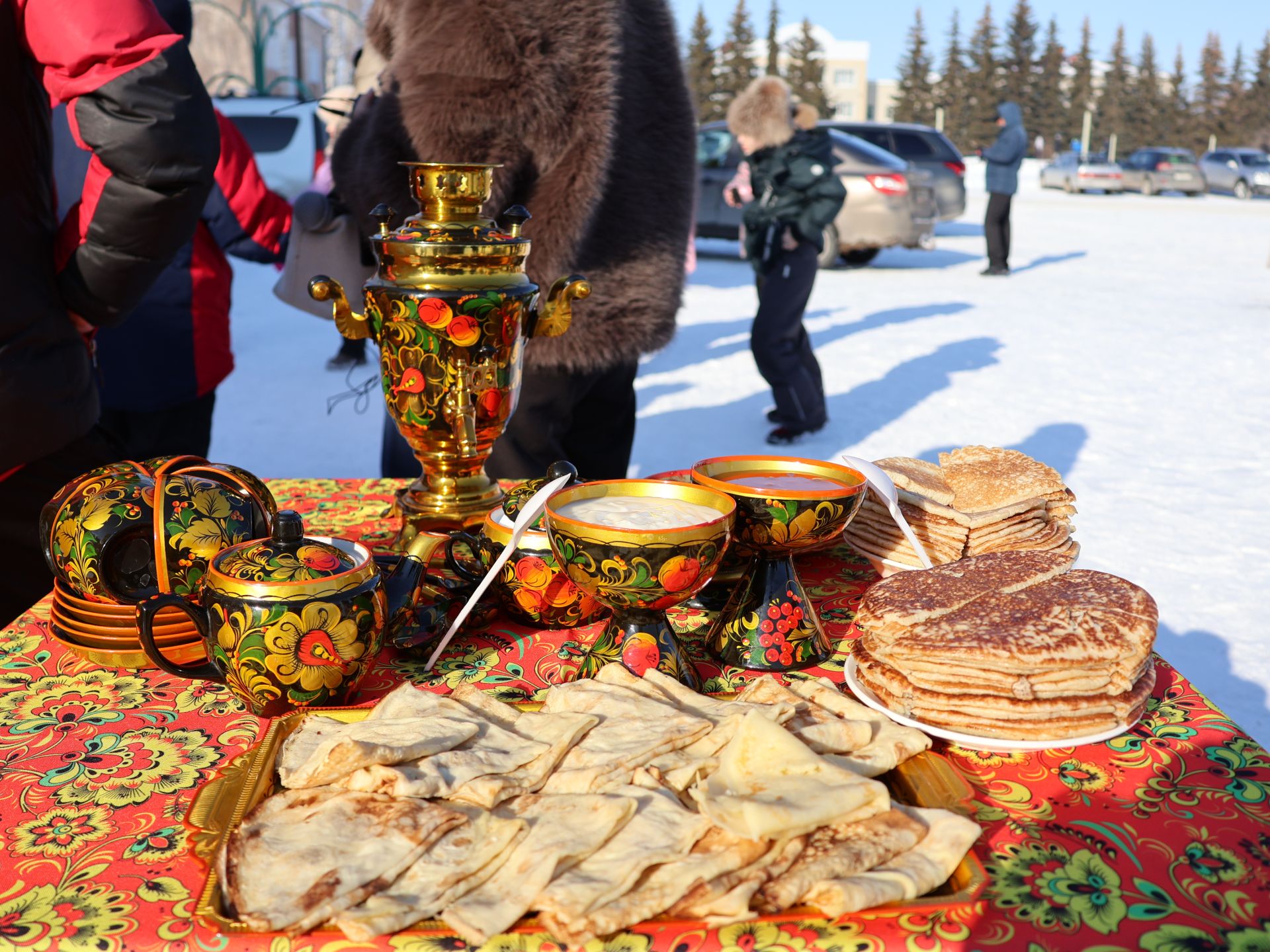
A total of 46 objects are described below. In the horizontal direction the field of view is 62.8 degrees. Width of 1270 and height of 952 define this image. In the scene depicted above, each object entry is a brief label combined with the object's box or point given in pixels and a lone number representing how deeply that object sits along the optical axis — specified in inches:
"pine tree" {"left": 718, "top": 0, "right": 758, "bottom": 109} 1646.2
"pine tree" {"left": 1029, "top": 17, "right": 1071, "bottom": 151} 2060.8
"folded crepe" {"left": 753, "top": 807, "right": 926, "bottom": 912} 31.8
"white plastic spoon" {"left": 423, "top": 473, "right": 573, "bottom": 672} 49.1
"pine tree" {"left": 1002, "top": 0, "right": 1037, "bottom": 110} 2055.9
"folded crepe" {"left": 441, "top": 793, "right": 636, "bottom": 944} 30.9
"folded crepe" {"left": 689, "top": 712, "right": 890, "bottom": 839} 33.0
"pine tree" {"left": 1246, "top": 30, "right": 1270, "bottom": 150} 1883.6
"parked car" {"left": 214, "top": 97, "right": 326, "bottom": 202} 374.9
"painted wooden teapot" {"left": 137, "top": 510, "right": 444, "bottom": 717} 43.4
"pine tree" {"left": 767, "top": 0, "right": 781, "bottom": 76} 1801.7
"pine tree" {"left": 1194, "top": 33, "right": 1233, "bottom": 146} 1958.7
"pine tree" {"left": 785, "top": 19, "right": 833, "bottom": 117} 1807.3
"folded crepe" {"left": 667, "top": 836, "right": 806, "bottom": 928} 31.2
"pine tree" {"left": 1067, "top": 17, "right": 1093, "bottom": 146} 2098.9
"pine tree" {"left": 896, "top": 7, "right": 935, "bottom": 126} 2028.8
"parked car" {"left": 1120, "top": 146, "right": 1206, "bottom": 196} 1057.5
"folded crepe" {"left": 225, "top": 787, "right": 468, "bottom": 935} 31.3
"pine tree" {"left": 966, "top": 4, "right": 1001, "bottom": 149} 1930.4
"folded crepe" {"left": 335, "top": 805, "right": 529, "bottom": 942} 30.7
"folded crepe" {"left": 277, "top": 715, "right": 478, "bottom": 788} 36.9
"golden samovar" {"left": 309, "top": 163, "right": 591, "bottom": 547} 57.2
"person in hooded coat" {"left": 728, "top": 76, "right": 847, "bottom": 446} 224.2
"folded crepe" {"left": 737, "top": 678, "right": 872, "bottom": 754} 39.2
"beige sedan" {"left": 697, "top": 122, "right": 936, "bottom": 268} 462.0
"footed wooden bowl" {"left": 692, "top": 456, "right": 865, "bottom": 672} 48.9
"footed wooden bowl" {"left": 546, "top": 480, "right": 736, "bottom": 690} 42.7
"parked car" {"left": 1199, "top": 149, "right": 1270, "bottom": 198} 1022.4
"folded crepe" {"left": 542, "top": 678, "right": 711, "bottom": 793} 36.7
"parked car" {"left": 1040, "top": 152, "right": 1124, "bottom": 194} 1133.1
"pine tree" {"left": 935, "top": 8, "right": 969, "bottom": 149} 1996.8
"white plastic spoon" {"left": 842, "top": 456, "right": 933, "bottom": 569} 55.4
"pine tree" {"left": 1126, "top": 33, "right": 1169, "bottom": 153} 2009.1
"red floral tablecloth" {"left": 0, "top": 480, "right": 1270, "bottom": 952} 31.9
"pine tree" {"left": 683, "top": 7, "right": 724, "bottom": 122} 1517.0
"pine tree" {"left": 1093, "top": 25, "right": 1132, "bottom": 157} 2069.4
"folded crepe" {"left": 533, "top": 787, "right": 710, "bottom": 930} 31.1
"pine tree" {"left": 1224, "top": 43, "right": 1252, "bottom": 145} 1935.3
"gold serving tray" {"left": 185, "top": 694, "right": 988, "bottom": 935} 31.8
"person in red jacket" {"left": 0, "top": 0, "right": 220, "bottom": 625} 69.7
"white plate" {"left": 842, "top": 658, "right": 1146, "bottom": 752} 40.8
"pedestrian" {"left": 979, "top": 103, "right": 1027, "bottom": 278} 441.7
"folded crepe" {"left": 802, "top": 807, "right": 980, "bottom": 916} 31.2
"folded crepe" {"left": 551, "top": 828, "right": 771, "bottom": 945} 30.6
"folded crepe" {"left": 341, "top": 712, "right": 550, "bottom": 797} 35.9
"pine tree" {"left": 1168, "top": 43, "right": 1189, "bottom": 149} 1966.0
